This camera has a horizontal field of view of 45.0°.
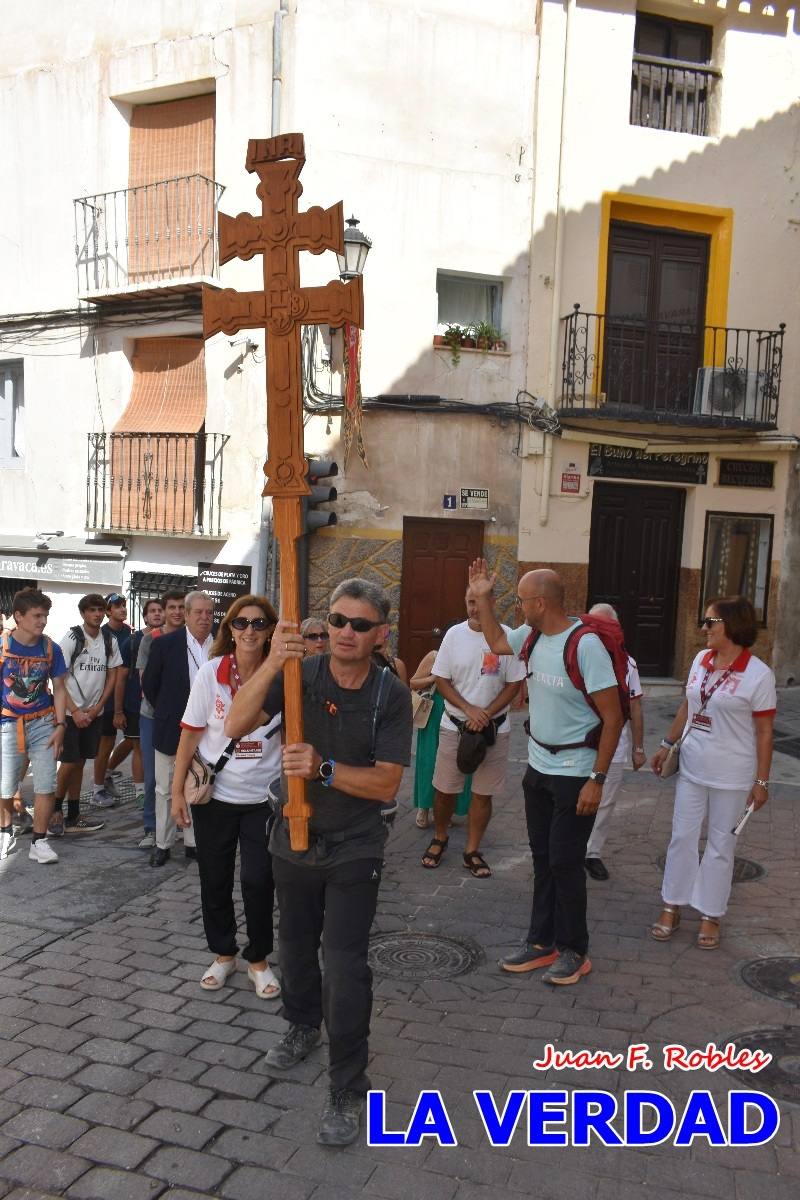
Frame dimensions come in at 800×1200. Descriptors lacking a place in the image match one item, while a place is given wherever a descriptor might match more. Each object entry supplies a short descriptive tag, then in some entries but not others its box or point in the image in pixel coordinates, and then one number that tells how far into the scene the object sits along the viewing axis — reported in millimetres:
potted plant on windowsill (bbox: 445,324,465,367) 12320
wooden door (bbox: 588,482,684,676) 13258
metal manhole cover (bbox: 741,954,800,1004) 4542
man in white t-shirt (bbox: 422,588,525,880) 6152
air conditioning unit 13125
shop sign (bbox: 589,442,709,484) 12852
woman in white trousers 4926
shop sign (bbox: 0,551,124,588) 13539
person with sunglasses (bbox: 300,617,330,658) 5703
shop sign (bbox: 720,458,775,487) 13359
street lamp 10928
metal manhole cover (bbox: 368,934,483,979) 4742
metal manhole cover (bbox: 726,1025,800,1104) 3707
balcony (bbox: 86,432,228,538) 12789
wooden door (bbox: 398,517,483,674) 12516
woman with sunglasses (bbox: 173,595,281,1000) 4320
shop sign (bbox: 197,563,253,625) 12492
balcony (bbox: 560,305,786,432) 12844
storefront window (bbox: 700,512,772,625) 13383
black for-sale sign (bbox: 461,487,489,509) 12531
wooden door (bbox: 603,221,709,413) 13172
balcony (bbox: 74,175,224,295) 12805
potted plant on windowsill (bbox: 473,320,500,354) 12461
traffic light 9328
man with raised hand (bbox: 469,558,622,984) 4473
